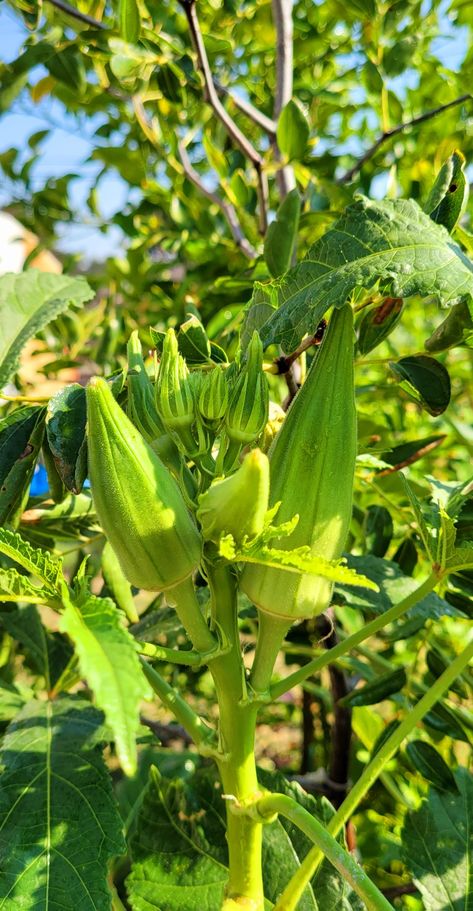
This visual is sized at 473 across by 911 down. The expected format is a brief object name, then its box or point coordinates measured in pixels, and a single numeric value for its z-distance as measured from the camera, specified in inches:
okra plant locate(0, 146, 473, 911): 15.4
